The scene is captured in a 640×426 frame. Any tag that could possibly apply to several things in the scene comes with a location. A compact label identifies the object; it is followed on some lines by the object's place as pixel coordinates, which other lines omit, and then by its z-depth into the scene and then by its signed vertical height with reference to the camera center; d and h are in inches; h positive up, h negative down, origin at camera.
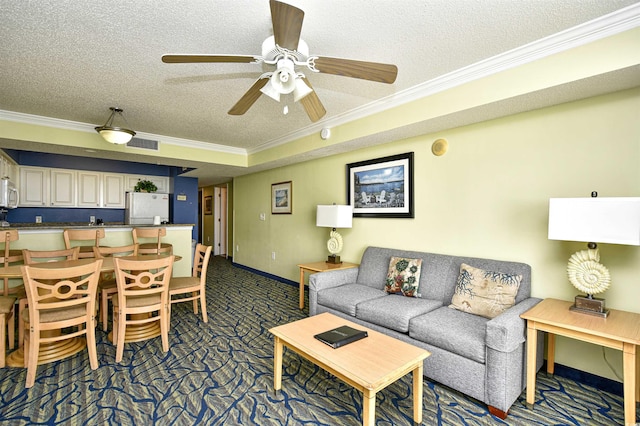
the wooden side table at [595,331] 66.4 -26.9
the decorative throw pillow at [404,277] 118.3 -24.9
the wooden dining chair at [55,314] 86.4 -30.5
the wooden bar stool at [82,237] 145.7 -11.3
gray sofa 76.0 -32.7
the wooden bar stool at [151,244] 160.3 -14.7
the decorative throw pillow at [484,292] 95.0 -25.1
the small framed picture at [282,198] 209.6 +11.7
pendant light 128.0 +34.6
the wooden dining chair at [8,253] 118.2 -16.2
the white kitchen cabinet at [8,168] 171.5 +28.0
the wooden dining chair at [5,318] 95.1 -33.7
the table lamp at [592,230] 69.8 -3.7
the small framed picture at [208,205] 363.6 +10.9
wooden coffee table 61.8 -33.2
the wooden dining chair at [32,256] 107.3 -17.2
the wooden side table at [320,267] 149.2 -26.6
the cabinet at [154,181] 256.7 +28.2
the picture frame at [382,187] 137.9 +13.5
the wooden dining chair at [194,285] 129.1 -30.7
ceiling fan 63.4 +35.2
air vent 172.9 +40.2
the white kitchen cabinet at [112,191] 245.6 +18.7
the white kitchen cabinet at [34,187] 214.2 +19.2
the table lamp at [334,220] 150.1 -3.0
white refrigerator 237.8 +5.2
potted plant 249.6 +22.0
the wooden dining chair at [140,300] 102.3 -30.7
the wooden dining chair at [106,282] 127.6 -30.5
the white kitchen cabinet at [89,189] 235.6 +19.5
